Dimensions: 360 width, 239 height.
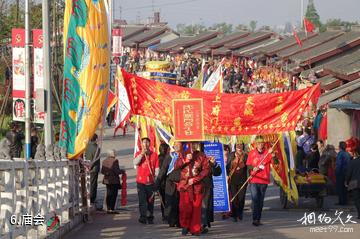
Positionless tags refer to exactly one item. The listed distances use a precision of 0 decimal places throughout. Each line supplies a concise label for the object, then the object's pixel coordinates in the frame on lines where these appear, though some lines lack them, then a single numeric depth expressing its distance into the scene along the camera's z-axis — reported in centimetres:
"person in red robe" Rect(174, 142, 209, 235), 1734
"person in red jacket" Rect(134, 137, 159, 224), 1905
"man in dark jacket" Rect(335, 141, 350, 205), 2289
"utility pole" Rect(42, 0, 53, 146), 2064
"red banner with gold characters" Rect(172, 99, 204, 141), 1834
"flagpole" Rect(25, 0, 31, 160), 2177
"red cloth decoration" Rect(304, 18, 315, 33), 5183
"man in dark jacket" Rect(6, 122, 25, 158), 2812
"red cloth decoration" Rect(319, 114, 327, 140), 2996
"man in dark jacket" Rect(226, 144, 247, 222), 1986
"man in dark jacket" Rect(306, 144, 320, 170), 2531
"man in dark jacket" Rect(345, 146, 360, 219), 1984
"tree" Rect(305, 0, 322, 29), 13618
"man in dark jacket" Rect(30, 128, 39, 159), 2621
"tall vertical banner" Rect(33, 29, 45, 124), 2357
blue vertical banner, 1967
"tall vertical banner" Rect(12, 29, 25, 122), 2334
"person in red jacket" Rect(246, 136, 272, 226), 1831
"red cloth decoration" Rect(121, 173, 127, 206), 2097
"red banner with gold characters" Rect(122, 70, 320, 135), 1934
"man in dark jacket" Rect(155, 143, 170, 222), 1913
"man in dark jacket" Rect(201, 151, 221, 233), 1748
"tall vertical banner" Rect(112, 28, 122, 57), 5309
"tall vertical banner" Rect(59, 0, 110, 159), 1764
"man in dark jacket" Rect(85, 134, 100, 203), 2131
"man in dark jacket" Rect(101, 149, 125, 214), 2072
